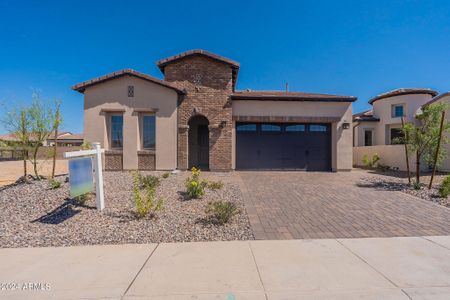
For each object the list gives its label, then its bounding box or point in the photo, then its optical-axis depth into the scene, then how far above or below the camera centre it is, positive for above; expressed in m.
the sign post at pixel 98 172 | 5.39 -0.58
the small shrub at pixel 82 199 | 5.77 -1.34
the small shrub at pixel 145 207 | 5.04 -1.39
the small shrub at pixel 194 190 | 6.59 -1.27
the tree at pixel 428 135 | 8.41 +0.53
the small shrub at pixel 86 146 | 7.39 +0.10
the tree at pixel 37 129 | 7.38 +0.71
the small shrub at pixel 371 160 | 15.55 -0.92
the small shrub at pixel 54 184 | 6.65 -1.09
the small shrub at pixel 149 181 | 7.34 -1.14
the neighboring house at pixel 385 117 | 19.70 +3.05
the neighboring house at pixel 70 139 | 44.35 +2.33
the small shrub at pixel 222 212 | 4.84 -1.48
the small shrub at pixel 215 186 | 7.78 -1.37
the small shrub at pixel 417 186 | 8.29 -1.48
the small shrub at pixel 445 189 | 7.03 -1.37
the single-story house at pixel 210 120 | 11.58 +1.61
